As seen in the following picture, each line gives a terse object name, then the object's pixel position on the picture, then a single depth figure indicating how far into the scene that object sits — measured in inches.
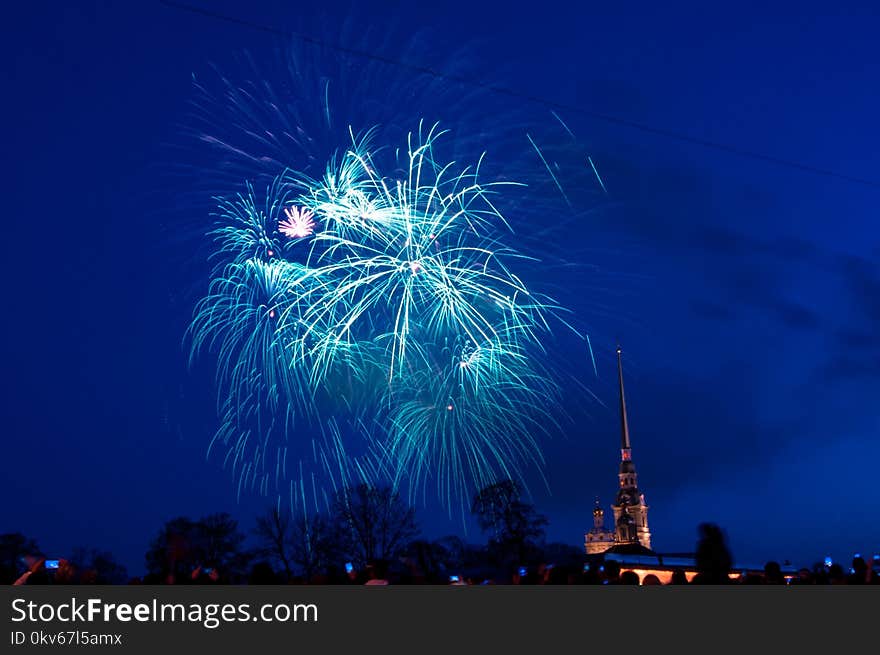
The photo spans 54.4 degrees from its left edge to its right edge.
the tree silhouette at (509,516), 2888.8
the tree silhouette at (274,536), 2748.5
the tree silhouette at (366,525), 2691.9
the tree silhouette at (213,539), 2518.8
